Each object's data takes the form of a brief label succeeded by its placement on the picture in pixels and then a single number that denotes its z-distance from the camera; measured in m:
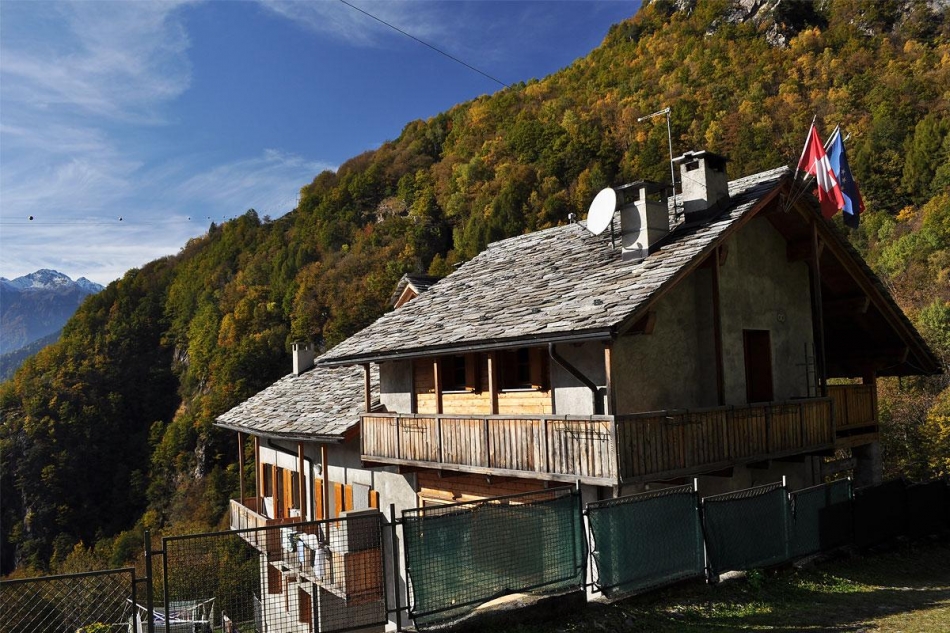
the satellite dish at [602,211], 13.82
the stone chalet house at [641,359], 11.76
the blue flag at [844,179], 13.80
